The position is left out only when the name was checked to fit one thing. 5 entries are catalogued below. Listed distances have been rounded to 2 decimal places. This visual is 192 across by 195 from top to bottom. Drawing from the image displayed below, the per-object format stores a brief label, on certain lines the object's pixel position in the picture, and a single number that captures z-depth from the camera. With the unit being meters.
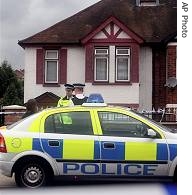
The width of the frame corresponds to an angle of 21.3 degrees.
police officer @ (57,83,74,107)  8.03
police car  6.46
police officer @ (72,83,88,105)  8.23
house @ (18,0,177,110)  20.48
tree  35.09
